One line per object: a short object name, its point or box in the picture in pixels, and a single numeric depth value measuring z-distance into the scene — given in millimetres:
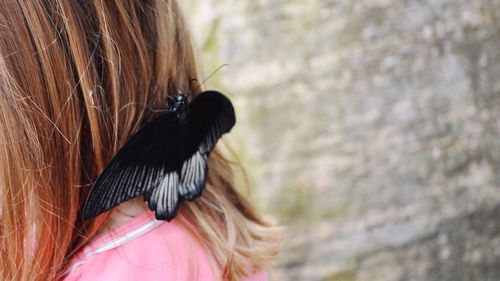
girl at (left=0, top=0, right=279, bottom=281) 1043
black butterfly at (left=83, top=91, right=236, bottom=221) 1017
